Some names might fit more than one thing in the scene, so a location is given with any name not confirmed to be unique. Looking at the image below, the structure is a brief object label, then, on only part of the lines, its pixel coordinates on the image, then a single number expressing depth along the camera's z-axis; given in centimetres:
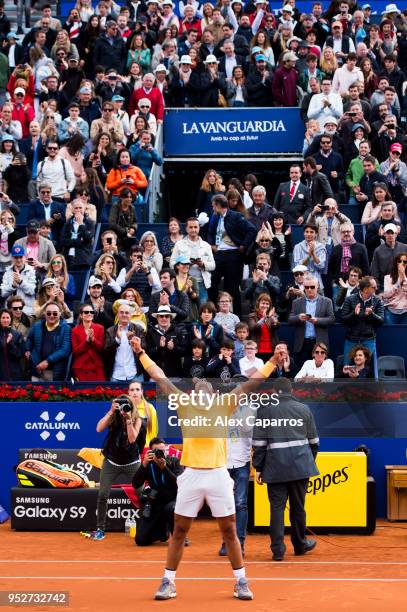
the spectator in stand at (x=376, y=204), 2095
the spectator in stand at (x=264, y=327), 1888
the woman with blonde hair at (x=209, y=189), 2227
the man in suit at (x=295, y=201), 2175
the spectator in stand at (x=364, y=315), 1867
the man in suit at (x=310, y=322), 1892
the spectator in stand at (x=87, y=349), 1858
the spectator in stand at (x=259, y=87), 2559
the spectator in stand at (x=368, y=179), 2169
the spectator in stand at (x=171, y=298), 1914
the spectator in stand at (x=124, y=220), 2125
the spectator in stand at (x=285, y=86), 2517
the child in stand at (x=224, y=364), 1803
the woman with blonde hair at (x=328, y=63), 2494
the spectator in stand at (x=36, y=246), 2038
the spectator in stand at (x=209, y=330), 1862
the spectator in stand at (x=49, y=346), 1872
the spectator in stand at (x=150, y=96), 2453
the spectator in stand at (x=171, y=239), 2086
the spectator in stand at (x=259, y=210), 2103
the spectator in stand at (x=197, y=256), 2014
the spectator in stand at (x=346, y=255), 2008
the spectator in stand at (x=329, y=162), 2256
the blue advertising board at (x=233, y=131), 2555
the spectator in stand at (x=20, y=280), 1977
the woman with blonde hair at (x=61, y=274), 1983
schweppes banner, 1638
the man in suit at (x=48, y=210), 2145
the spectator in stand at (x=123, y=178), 2223
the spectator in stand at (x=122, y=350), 1852
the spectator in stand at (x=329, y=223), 2053
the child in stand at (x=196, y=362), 1831
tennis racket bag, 1662
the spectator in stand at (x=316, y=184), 2150
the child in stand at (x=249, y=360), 1809
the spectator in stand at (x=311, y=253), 2005
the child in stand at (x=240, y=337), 1852
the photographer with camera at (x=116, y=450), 1584
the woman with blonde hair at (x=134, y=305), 1870
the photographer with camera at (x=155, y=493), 1536
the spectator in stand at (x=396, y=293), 1934
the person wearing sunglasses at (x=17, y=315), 1919
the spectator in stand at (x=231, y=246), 2056
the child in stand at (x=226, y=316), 1911
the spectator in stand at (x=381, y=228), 2064
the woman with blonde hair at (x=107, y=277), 1970
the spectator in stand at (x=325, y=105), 2369
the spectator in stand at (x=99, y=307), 1912
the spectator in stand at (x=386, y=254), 1992
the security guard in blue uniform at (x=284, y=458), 1412
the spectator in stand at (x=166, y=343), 1861
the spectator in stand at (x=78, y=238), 2088
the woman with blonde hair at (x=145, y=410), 1665
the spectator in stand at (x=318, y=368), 1780
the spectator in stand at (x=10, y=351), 1875
